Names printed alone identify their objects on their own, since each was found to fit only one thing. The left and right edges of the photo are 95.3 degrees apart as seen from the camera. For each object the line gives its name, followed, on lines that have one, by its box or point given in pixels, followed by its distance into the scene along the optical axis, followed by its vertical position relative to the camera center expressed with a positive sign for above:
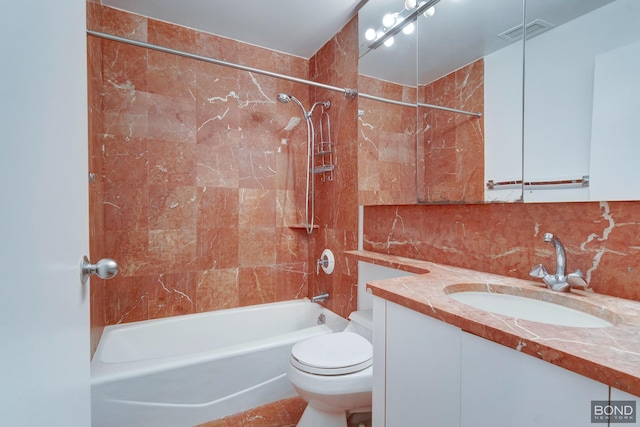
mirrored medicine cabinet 0.88 +0.43
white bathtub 1.41 -0.92
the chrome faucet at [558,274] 0.91 -0.21
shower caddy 2.28 +0.42
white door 0.33 -0.02
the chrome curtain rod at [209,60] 1.42 +0.82
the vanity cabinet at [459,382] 0.56 -0.41
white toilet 1.26 -0.75
